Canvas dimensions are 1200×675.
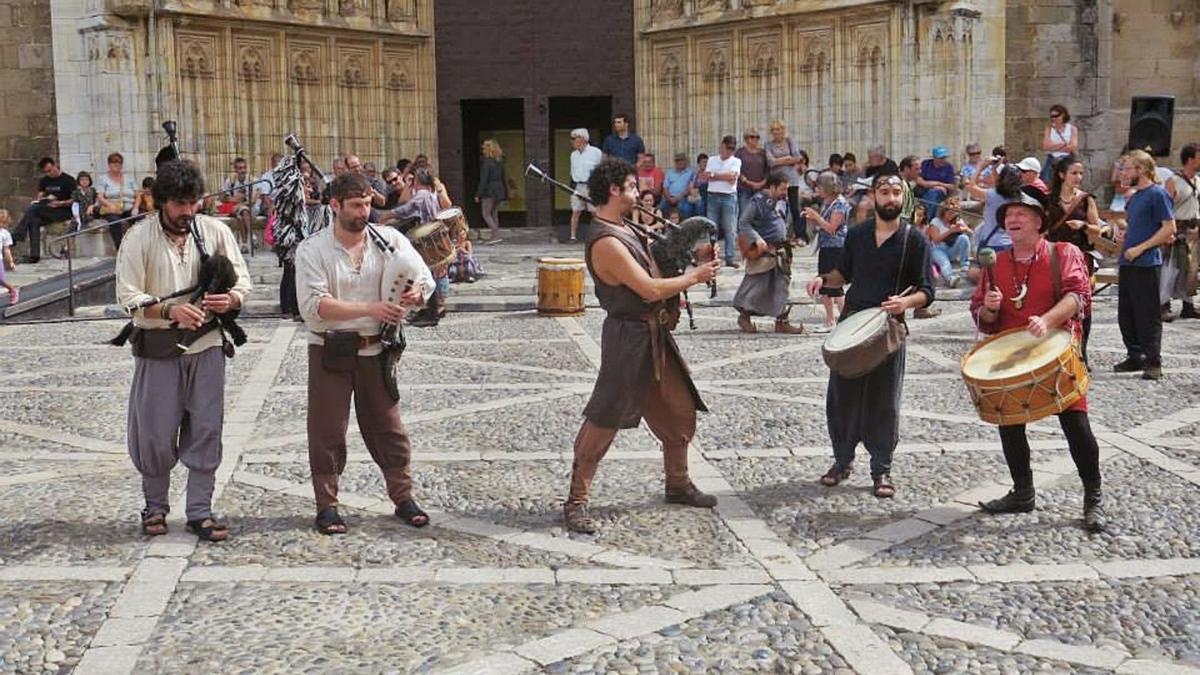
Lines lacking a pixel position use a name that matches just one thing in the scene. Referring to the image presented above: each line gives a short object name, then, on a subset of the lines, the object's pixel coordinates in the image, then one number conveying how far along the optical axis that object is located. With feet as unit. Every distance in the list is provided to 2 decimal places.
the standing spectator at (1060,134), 58.23
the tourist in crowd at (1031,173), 30.68
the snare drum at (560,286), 46.42
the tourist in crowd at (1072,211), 31.91
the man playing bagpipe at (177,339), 20.25
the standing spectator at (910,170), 49.98
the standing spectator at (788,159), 60.39
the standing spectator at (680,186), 64.80
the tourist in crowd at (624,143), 64.28
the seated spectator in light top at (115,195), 61.21
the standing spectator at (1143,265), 33.12
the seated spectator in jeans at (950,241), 50.42
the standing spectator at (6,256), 49.93
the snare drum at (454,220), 42.16
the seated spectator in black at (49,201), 61.77
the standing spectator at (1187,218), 42.01
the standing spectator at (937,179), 58.08
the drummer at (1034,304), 20.61
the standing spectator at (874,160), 59.41
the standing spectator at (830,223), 41.27
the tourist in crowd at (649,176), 63.93
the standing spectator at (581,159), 62.18
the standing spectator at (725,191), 57.67
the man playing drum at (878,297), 22.67
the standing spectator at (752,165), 60.18
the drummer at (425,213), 42.52
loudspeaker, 58.39
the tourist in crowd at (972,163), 60.44
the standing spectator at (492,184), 68.54
